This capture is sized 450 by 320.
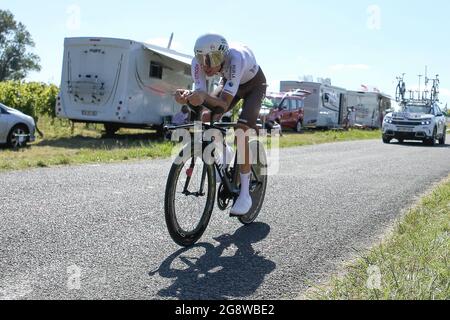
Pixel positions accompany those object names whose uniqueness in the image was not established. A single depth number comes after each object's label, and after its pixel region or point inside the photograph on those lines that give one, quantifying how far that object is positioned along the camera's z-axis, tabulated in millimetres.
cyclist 4406
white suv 21859
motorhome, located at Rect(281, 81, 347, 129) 32562
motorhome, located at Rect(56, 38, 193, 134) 17141
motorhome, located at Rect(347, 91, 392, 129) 42375
